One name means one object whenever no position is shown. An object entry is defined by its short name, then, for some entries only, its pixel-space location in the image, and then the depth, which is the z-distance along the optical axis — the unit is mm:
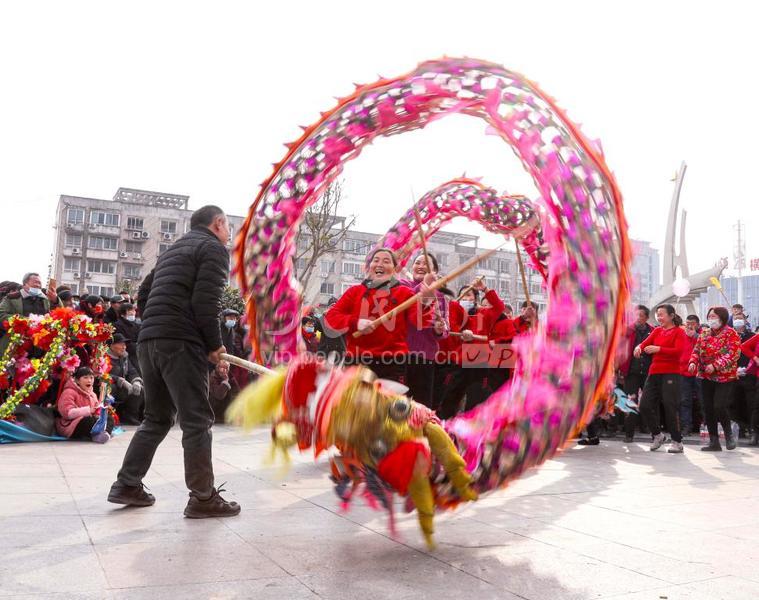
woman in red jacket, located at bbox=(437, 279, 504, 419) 8121
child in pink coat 8195
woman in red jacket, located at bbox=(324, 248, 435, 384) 5430
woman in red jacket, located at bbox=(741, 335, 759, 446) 10148
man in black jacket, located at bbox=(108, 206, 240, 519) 4430
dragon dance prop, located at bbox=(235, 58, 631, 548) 3529
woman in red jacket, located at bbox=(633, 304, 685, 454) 8766
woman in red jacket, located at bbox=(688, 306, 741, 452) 8914
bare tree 23188
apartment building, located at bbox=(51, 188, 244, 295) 62312
